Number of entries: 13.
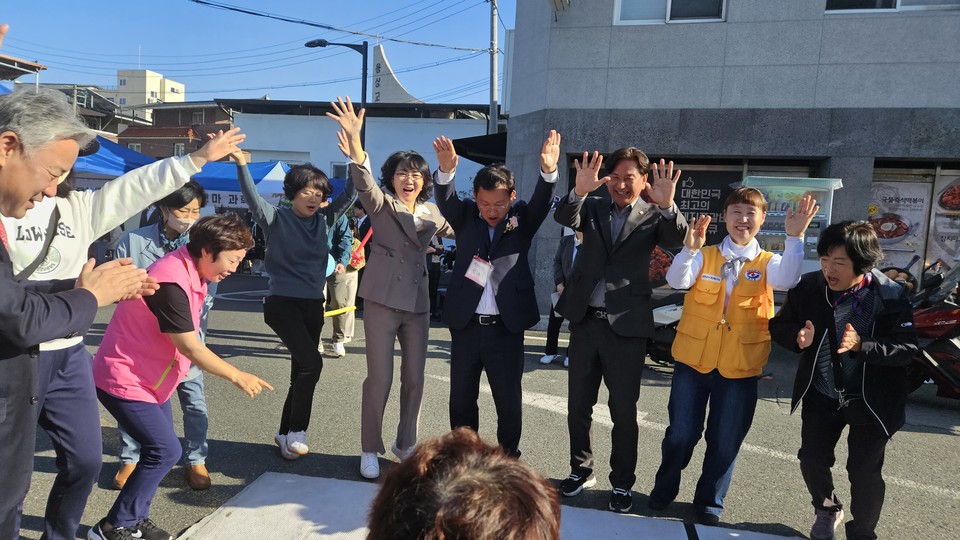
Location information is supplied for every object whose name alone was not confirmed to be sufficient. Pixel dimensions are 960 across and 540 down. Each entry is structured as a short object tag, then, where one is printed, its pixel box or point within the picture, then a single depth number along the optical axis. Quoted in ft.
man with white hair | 5.90
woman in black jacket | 8.82
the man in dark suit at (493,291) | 11.44
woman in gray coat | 11.87
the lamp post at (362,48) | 55.36
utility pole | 55.21
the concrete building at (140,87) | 245.65
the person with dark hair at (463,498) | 2.98
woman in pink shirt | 8.63
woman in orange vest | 9.99
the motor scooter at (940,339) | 16.94
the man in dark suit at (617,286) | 10.56
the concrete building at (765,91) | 26.96
